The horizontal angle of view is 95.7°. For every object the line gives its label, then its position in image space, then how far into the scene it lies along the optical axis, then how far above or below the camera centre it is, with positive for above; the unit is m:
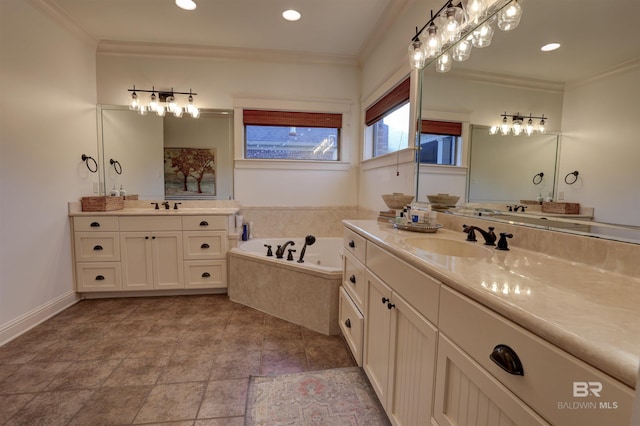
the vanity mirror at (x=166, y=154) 3.10 +0.40
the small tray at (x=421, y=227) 1.56 -0.19
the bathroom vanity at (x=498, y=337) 0.46 -0.30
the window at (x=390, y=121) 2.35 +0.69
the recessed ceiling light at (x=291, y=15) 2.41 +1.50
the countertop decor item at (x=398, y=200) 1.96 -0.05
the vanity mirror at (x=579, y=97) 0.89 +0.38
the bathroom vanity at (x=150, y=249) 2.71 -0.57
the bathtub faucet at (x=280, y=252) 2.52 -0.53
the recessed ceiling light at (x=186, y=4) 2.31 +1.50
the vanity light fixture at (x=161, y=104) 3.08 +0.92
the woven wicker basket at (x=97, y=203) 2.74 -0.14
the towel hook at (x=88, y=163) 2.82 +0.26
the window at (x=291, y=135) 3.32 +0.67
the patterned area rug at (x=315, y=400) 1.36 -1.06
